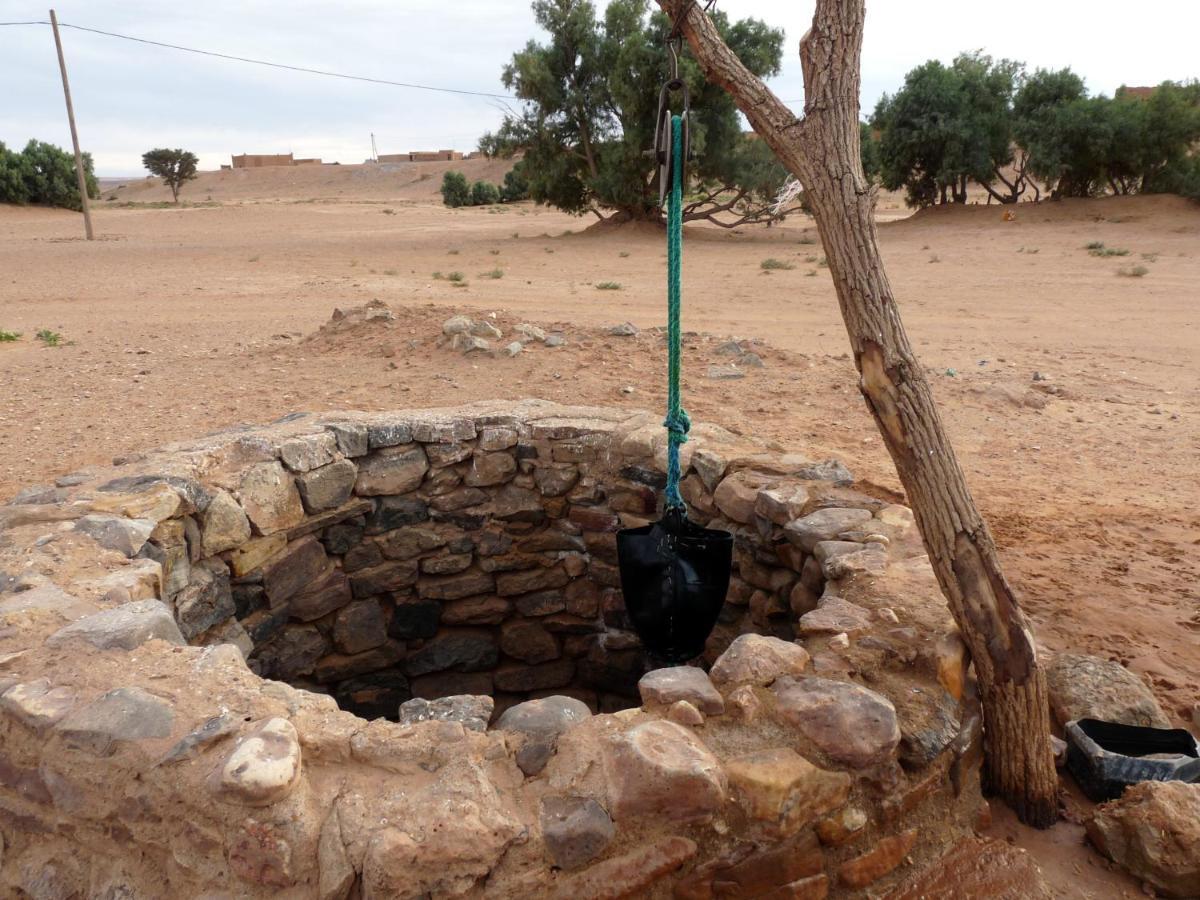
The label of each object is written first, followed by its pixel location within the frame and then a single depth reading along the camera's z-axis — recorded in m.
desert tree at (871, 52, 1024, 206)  18.30
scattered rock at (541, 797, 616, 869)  1.84
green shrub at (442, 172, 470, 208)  31.70
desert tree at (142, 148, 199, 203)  40.44
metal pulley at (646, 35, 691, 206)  2.48
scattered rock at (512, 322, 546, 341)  6.87
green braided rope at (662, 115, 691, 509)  2.60
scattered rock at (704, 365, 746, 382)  6.44
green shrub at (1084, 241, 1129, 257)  12.62
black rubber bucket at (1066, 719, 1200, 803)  2.38
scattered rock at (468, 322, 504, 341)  6.78
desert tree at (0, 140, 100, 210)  25.86
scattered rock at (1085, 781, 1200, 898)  2.08
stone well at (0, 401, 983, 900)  1.84
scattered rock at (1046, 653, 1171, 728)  2.62
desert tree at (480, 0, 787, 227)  15.91
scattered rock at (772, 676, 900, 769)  2.06
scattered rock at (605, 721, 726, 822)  1.90
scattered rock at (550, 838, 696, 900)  1.83
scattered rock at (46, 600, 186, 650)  2.36
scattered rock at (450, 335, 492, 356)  6.53
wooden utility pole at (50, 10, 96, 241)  17.17
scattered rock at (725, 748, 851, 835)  1.95
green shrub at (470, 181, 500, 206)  32.53
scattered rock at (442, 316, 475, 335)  6.77
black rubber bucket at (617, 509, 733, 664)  3.12
